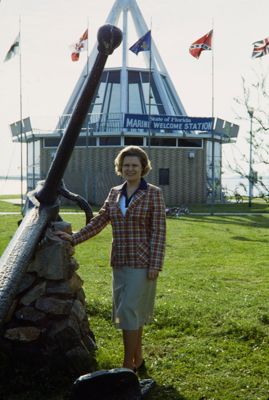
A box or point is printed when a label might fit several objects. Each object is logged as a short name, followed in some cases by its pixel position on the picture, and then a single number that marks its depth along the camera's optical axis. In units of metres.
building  31.56
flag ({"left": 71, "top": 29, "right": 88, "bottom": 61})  26.50
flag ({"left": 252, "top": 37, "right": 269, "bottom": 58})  14.68
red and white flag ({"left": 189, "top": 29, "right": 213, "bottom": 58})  24.83
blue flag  25.77
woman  4.10
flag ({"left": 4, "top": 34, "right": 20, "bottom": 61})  24.69
